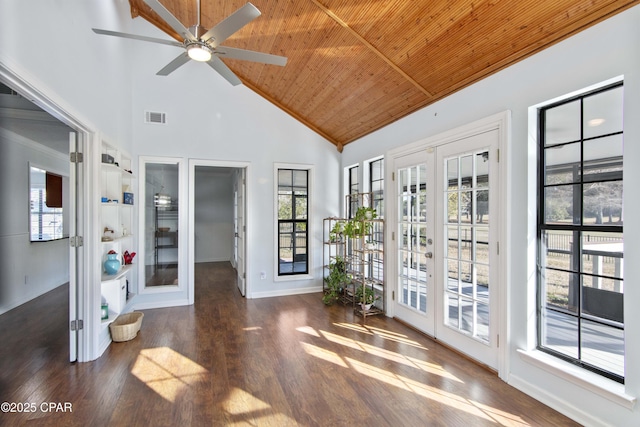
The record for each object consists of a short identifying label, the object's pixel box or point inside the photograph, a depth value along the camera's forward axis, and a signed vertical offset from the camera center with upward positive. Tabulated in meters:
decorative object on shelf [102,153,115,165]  3.56 +0.62
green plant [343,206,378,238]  4.62 -0.17
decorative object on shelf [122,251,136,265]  4.32 -0.63
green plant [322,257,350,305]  5.14 -1.13
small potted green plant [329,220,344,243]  5.28 -0.33
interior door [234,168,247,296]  5.63 -0.30
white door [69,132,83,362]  3.09 -0.29
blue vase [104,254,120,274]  3.64 -0.61
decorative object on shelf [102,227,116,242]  3.61 -0.27
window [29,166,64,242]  5.30 +0.11
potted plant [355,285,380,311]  4.54 -1.26
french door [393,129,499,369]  2.99 -0.32
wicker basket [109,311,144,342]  3.58 -1.37
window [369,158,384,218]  5.00 +0.49
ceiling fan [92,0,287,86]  2.22 +1.42
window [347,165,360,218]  5.75 +0.49
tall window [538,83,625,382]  2.14 -0.13
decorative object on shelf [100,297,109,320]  3.42 -1.10
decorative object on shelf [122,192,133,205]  4.29 +0.20
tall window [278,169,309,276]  5.75 -0.16
